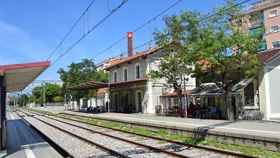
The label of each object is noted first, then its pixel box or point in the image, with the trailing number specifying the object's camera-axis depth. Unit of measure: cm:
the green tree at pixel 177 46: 1765
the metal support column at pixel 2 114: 957
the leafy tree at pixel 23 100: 8776
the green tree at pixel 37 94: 7287
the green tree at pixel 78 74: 4335
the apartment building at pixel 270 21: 3585
